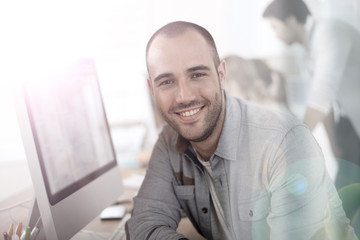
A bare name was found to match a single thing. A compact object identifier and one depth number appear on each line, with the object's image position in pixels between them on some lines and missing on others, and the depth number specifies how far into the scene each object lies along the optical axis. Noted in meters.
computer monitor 0.57
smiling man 0.57
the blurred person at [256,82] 1.54
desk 0.61
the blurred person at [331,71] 0.97
